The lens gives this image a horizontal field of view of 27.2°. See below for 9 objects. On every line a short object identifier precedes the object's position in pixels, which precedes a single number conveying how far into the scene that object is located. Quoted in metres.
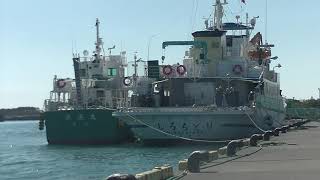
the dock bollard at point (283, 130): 43.22
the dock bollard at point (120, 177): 10.94
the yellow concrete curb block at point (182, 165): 18.39
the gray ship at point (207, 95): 39.16
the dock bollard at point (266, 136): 32.94
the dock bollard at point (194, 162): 17.84
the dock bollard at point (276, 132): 38.06
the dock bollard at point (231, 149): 23.84
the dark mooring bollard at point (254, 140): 28.89
